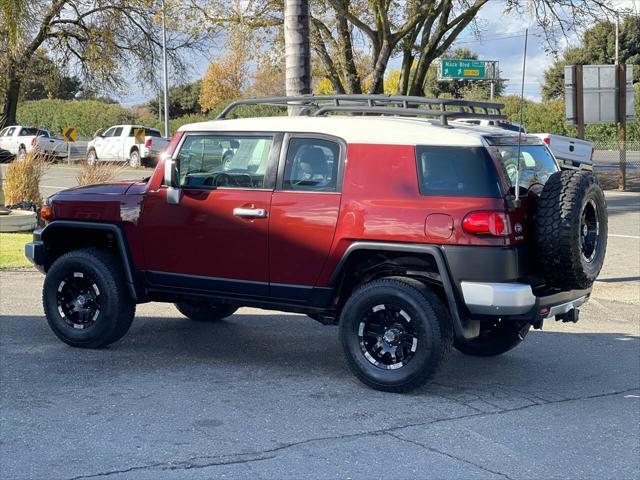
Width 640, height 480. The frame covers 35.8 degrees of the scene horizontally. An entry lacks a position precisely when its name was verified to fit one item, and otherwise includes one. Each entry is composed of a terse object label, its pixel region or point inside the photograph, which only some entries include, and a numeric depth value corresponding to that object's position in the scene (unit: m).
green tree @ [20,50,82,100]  37.66
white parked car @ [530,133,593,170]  25.05
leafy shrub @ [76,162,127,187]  16.28
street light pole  26.93
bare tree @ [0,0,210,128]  29.27
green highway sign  35.09
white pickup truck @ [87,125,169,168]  37.25
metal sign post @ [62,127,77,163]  41.11
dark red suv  6.56
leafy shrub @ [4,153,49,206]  17.73
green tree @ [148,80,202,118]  80.69
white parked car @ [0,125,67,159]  43.09
